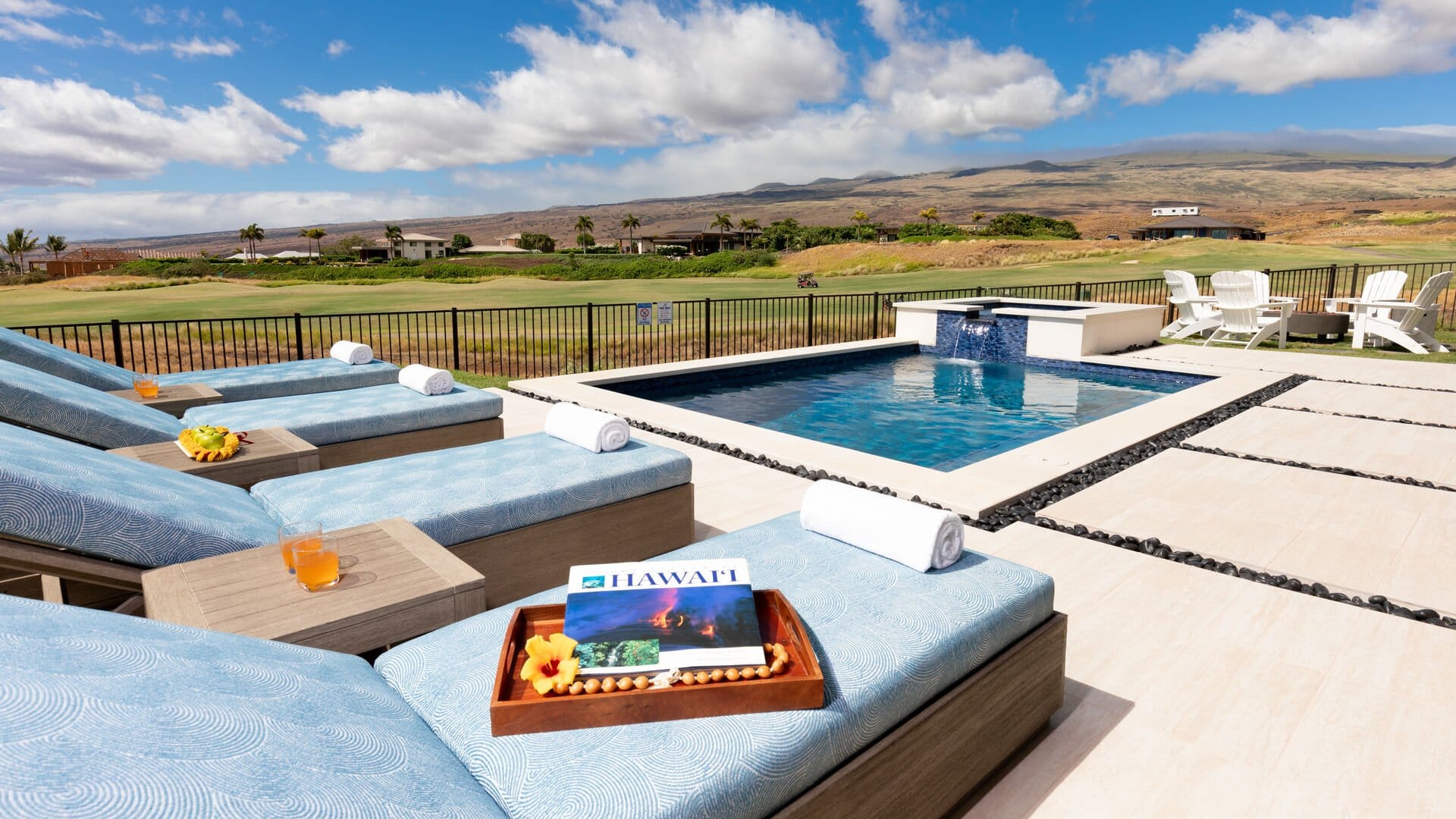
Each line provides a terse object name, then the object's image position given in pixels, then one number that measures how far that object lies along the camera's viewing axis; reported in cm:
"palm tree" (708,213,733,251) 8956
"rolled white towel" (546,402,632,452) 356
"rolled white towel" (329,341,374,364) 627
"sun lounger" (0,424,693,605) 199
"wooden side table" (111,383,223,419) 465
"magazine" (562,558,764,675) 153
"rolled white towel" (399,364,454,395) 496
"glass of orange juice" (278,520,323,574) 202
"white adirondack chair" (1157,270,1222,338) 1184
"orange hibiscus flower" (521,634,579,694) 145
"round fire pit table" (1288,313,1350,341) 1129
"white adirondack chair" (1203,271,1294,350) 1092
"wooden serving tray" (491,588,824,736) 141
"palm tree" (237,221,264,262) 8894
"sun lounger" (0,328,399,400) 437
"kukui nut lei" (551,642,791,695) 145
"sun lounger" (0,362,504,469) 321
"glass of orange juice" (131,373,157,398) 469
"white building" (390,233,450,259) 11138
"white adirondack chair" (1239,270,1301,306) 1099
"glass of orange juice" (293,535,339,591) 201
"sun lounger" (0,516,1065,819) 100
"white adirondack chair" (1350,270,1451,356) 1016
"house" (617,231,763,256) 9719
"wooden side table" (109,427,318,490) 317
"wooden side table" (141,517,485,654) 183
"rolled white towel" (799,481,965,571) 215
